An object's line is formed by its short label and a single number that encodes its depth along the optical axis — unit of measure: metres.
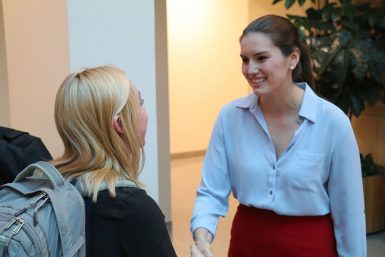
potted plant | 3.52
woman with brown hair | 1.39
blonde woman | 1.00
